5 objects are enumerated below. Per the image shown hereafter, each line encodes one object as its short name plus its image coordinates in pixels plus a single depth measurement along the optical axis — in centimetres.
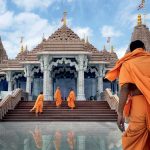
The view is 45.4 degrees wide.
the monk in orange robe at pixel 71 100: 1000
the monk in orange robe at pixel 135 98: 182
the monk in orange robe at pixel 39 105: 922
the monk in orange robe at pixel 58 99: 1033
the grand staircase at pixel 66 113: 886
